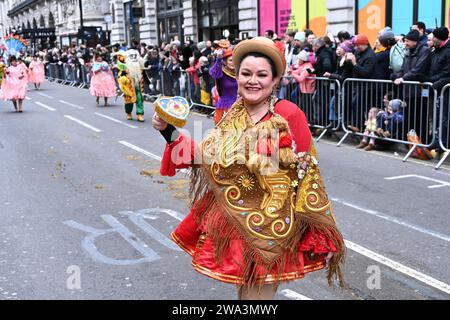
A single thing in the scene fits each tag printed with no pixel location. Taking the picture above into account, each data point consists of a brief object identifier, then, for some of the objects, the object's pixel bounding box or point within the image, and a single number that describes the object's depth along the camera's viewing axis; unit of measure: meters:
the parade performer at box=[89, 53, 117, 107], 19.69
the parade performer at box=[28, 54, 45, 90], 28.58
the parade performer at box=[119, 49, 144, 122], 15.05
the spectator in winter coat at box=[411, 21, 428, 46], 9.87
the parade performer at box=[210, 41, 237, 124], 7.73
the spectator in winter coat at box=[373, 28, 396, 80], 10.53
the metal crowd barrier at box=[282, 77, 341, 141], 11.23
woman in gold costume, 3.07
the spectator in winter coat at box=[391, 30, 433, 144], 9.33
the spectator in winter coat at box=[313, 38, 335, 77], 11.59
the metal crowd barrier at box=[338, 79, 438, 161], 9.26
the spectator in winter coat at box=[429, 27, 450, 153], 9.02
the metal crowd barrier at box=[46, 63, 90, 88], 28.86
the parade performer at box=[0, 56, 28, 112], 18.39
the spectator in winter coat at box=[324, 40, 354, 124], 10.98
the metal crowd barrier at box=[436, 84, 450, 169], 8.90
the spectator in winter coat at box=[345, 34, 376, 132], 10.53
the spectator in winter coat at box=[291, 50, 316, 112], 11.88
